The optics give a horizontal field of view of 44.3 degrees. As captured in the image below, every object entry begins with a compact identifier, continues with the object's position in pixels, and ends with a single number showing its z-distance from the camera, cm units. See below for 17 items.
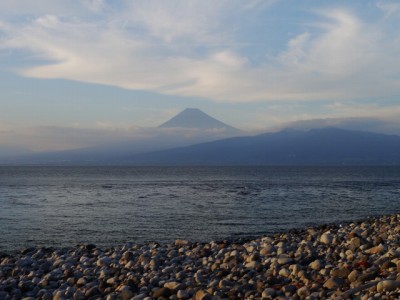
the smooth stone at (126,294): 953
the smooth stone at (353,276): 869
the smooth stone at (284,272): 976
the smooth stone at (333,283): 851
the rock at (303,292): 838
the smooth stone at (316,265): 984
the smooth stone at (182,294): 917
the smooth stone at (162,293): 938
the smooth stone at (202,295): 876
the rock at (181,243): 1503
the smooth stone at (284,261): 1043
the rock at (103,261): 1250
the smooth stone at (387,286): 767
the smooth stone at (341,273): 898
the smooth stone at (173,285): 954
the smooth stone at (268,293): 861
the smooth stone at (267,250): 1173
